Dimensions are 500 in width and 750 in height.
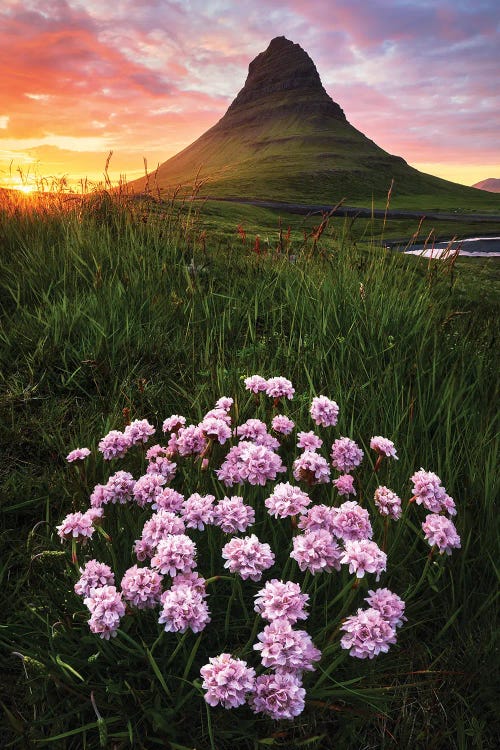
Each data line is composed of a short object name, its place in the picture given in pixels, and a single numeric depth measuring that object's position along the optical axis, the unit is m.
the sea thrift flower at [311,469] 0.27
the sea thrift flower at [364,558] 0.21
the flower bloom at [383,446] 0.29
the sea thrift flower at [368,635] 0.19
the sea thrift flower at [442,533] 0.24
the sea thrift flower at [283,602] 0.20
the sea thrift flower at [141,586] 0.22
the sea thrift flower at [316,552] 0.21
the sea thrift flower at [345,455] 0.30
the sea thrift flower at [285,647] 0.19
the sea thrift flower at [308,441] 0.30
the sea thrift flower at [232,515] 0.24
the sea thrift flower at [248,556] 0.21
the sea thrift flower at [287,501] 0.24
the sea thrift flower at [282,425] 0.32
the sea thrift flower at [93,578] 0.23
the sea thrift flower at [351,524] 0.23
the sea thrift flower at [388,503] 0.26
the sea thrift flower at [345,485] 0.28
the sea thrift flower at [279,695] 0.19
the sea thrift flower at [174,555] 0.21
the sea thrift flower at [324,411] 0.32
